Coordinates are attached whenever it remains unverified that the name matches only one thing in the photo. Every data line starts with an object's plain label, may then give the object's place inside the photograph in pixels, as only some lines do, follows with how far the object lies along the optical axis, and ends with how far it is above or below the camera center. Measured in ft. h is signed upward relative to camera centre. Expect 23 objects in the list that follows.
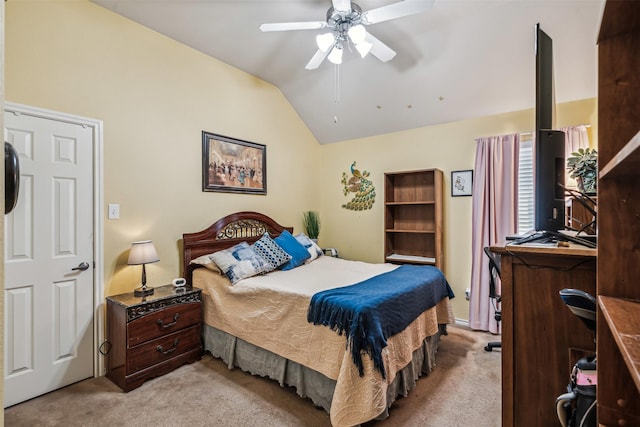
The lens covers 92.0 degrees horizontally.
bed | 6.05 -3.10
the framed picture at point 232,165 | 11.37 +1.86
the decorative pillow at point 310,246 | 12.38 -1.40
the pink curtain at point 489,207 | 10.94 +0.19
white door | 7.35 -1.24
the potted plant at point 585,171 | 6.75 +0.94
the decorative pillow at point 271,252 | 10.55 -1.41
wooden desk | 3.76 -1.48
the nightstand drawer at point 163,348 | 7.95 -3.78
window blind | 10.84 +0.99
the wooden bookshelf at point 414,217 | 12.30 -0.21
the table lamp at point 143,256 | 8.61 -1.26
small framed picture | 11.96 +1.16
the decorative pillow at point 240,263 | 9.37 -1.61
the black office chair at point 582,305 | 2.88 -0.88
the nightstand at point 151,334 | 7.88 -3.34
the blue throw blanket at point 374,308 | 6.11 -2.16
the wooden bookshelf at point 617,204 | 2.30 +0.07
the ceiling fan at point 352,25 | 6.75 +4.49
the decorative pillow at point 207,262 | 9.87 -1.65
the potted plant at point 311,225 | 15.26 -0.64
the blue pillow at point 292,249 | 11.14 -1.40
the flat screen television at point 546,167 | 4.67 +0.69
